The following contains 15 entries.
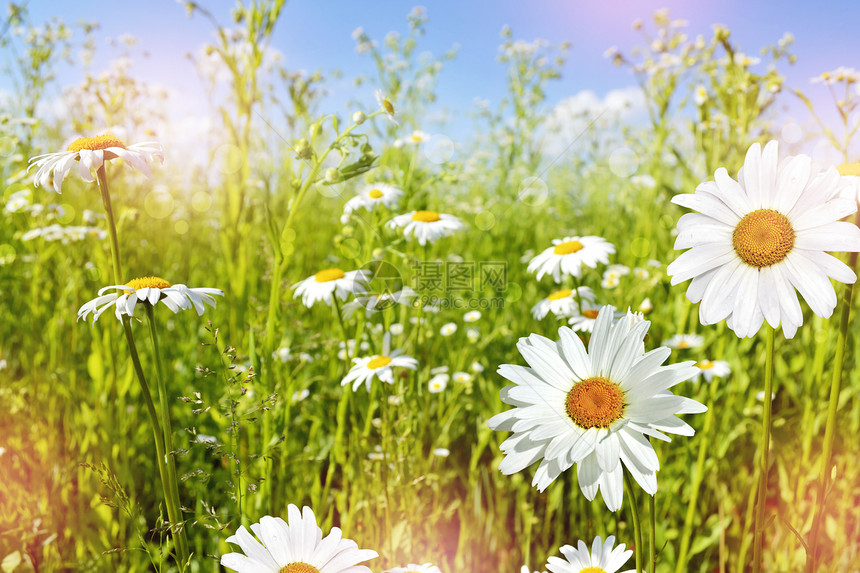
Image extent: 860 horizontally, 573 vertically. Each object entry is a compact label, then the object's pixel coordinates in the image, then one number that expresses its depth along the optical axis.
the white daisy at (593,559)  0.19
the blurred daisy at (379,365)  0.32
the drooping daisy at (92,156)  0.22
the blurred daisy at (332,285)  0.38
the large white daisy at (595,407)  0.16
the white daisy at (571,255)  0.35
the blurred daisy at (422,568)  0.20
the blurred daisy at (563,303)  0.34
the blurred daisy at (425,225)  0.41
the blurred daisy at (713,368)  0.35
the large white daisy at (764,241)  0.16
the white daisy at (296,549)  0.17
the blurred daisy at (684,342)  0.38
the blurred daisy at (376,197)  0.44
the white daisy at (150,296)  0.20
